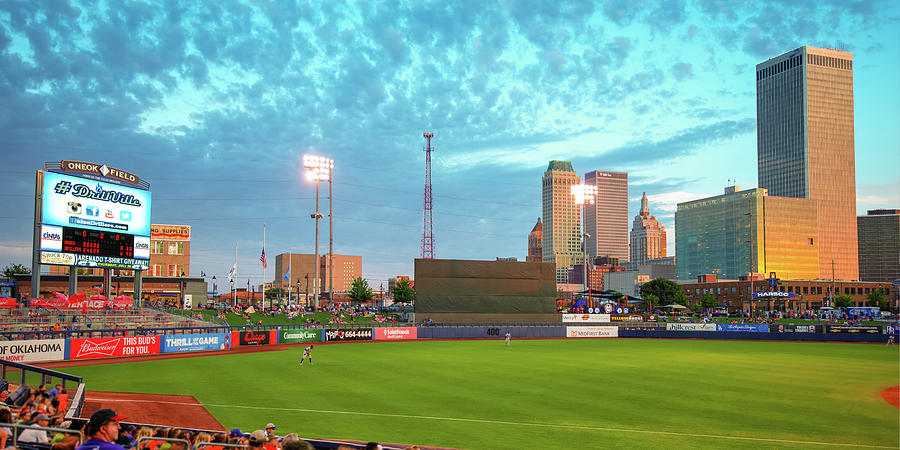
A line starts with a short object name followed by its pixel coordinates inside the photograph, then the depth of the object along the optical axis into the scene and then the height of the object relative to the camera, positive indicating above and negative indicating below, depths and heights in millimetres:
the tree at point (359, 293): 110950 -4991
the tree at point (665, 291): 139000 -5822
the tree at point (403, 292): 120312 -5218
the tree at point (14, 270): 115375 -1042
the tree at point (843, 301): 137500 -7761
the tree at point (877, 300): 135125 -7855
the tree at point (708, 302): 135500 -7951
